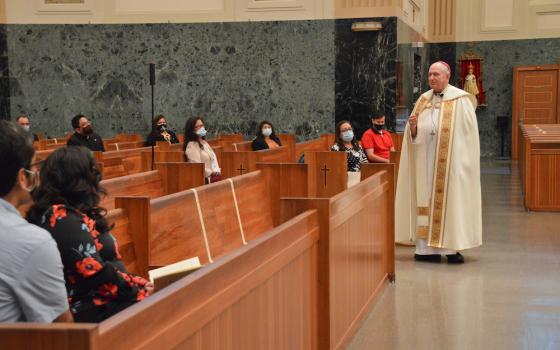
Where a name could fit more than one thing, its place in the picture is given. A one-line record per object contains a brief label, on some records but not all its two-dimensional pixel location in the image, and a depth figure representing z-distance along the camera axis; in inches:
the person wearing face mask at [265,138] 455.5
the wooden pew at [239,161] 350.6
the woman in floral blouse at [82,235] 120.3
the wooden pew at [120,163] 327.3
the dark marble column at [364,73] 560.1
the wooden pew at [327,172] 339.0
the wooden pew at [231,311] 70.6
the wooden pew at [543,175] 432.1
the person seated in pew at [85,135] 417.0
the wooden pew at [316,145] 435.5
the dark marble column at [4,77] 595.8
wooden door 830.5
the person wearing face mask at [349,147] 366.6
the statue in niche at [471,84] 840.9
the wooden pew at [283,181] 269.7
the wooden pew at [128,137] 550.3
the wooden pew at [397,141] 502.3
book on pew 127.7
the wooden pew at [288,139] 500.6
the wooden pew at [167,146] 429.8
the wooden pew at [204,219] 176.6
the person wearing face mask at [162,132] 518.0
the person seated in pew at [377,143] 380.8
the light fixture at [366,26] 555.8
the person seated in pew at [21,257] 86.3
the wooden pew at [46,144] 439.5
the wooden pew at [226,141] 483.2
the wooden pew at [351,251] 166.7
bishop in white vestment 299.0
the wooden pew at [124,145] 462.3
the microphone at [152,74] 411.2
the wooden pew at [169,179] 257.0
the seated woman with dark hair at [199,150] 351.3
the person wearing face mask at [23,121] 481.6
